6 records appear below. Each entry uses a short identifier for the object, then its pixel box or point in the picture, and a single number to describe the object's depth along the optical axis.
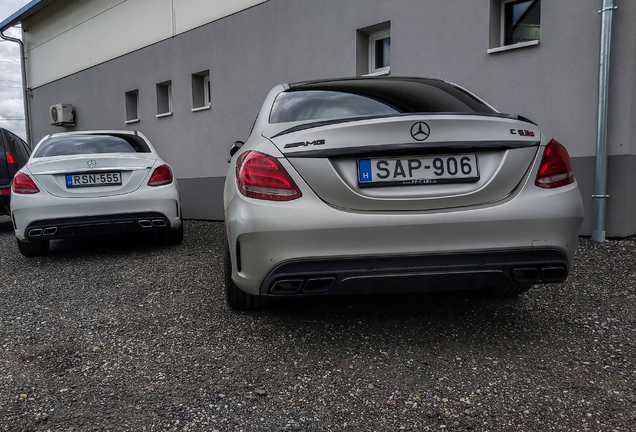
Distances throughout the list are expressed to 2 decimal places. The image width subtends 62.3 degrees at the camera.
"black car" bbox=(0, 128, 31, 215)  8.94
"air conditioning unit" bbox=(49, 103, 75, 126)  15.41
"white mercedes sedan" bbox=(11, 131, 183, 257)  5.30
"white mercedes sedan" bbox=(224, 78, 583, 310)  2.40
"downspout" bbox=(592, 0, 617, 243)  5.18
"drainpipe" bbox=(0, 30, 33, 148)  18.36
